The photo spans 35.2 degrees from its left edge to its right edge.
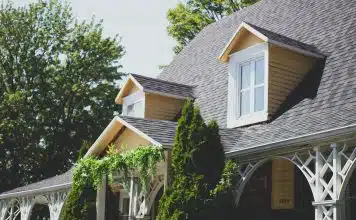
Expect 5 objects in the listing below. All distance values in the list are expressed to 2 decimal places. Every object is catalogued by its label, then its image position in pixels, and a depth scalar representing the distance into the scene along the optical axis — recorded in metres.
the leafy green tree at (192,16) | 35.41
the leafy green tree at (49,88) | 31.70
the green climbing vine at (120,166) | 12.57
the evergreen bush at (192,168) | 11.55
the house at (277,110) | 10.11
